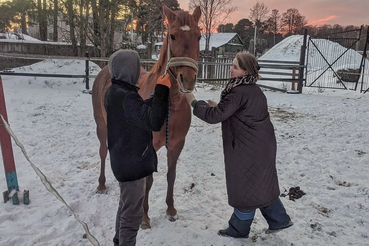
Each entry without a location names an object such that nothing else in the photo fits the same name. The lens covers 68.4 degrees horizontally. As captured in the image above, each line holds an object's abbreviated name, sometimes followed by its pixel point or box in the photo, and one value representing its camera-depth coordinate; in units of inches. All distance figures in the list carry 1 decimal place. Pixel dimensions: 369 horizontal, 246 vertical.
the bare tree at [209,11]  1213.1
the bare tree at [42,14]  534.1
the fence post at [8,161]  113.8
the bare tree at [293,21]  2490.2
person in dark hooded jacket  72.4
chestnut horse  83.7
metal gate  531.8
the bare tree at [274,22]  2330.2
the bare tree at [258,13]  1878.7
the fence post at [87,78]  370.0
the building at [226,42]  1722.4
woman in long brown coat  86.7
